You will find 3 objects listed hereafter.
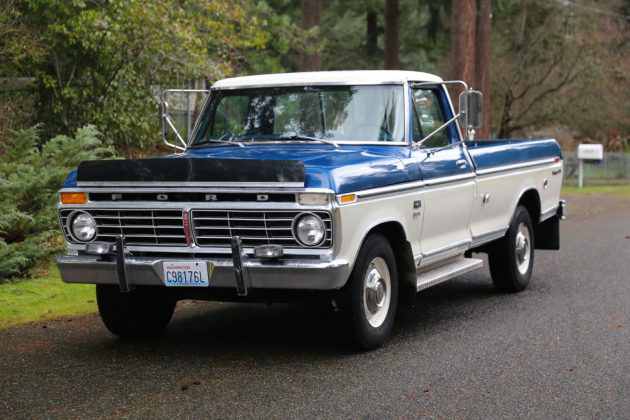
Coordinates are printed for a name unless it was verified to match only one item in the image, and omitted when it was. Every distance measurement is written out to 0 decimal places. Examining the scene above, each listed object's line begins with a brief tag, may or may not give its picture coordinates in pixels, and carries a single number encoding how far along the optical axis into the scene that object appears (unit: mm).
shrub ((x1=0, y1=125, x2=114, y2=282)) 10797
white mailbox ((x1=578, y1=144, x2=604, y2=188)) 33719
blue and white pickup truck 6836
